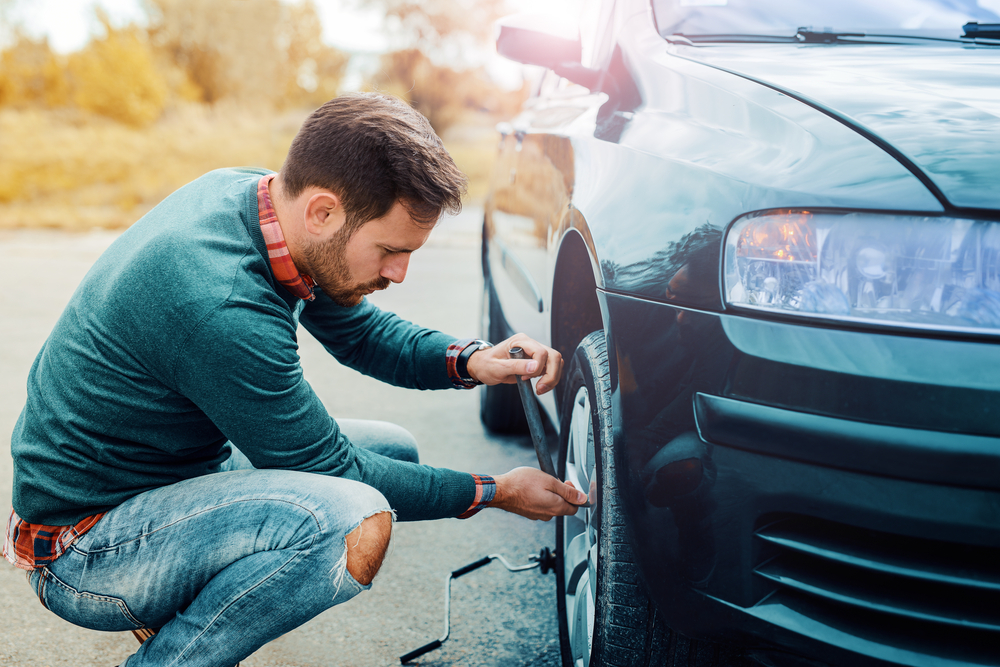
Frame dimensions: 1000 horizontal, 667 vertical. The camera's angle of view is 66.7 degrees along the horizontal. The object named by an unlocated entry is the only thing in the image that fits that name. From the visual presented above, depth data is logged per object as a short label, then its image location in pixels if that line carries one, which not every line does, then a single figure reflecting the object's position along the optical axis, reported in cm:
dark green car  97
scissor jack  181
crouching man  140
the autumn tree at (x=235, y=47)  3572
